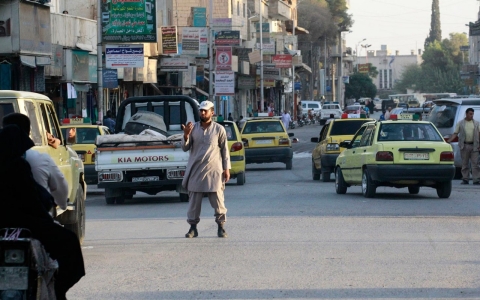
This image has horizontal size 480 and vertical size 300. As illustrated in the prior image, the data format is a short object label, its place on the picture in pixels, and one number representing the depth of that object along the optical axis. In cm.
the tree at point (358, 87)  17050
